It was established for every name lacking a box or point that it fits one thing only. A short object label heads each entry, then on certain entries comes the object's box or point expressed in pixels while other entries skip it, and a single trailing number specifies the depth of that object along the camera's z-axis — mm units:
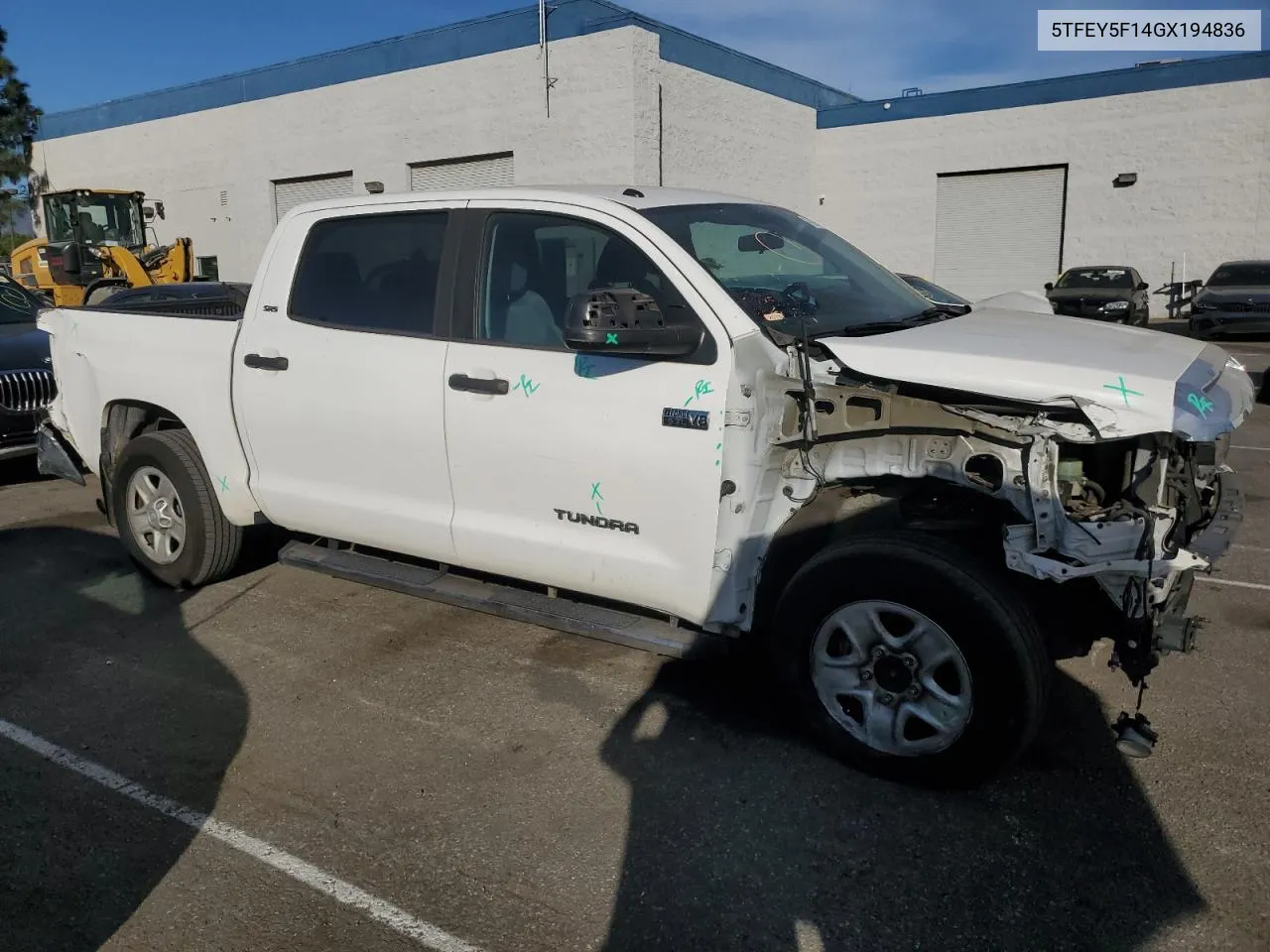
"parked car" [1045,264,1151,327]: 20953
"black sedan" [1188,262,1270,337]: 18500
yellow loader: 19031
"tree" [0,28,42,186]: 46094
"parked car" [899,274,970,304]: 8376
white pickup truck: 3172
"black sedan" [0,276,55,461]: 7945
